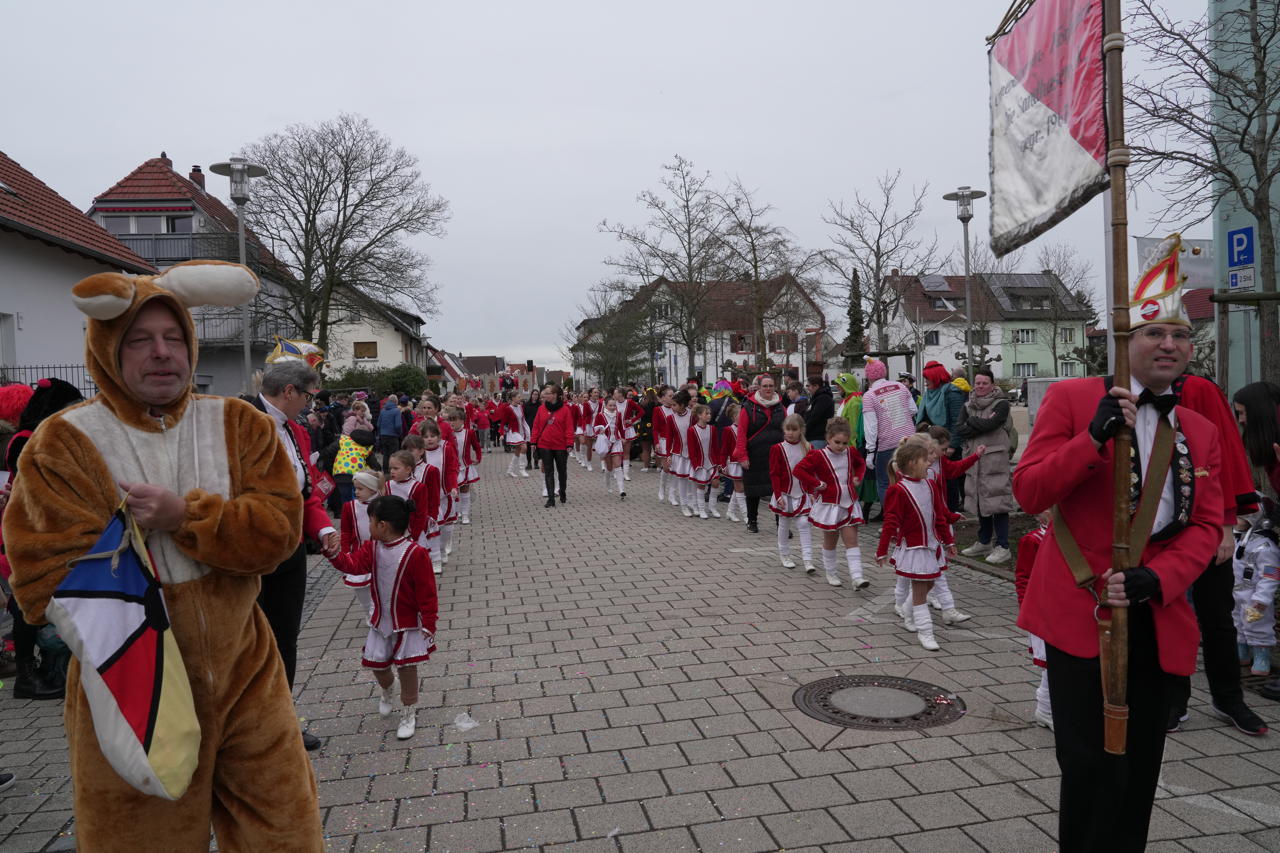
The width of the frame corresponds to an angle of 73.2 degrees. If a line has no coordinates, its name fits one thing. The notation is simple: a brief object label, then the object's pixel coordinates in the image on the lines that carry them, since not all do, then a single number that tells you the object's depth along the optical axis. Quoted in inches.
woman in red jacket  546.0
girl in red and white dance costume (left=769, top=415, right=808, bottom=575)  331.3
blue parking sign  256.8
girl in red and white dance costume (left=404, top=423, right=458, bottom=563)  364.5
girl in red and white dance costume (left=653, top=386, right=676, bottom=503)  553.9
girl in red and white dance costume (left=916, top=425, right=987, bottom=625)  252.8
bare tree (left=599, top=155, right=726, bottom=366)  951.6
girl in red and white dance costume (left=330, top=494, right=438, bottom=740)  182.4
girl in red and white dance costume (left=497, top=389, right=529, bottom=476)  789.2
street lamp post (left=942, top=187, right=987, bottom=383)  754.8
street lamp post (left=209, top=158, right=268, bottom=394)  583.2
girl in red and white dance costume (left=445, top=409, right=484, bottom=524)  478.6
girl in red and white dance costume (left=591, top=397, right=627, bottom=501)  620.1
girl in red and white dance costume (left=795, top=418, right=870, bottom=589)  299.9
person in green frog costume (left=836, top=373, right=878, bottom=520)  449.4
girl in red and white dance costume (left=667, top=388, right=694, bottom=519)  519.8
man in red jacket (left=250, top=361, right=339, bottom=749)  157.2
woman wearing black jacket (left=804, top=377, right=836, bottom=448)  441.4
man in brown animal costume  86.6
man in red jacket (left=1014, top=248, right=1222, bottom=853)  100.5
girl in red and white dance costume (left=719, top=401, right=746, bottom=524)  469.4
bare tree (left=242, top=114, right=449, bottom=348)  1296.8
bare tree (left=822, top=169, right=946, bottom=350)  820.6
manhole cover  179.3
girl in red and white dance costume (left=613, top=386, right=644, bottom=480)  667.4
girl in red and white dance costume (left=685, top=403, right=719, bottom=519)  498.0
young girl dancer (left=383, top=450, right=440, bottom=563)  280.5
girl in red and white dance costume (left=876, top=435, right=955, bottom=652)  237.0
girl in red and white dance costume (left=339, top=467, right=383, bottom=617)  227.3
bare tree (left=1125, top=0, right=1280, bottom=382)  292.2
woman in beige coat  329.7
